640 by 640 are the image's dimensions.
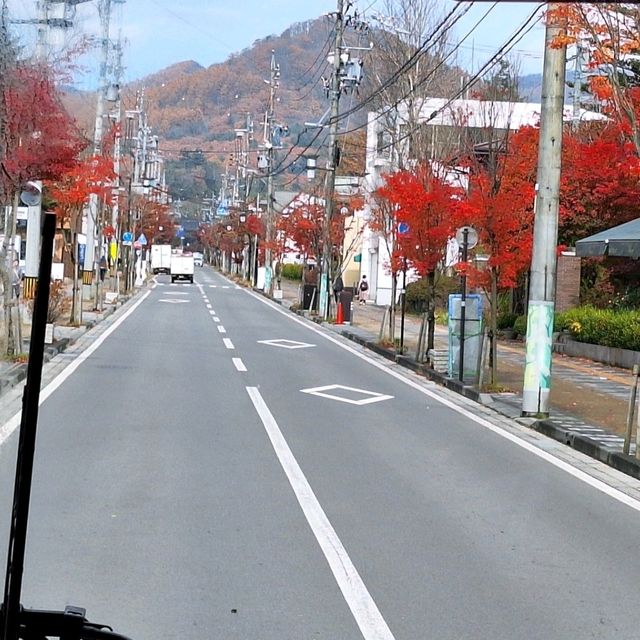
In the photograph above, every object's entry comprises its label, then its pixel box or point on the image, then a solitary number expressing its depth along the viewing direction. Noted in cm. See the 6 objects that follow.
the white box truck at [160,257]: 10119
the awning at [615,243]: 1916
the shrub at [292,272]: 8504
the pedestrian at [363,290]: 5562
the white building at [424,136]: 3219
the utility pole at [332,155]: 3816
